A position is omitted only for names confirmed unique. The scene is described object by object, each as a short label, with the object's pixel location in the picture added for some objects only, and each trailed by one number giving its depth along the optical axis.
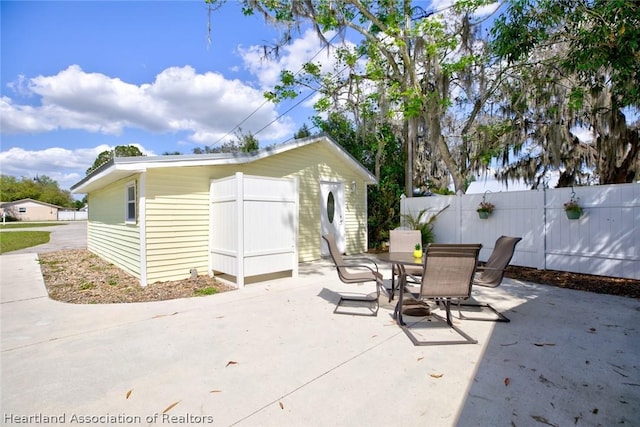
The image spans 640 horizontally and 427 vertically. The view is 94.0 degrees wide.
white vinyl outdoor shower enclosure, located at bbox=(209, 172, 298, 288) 5.62
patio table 3.70
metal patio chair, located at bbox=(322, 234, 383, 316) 4.22
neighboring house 44.71
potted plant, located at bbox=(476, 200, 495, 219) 7.59
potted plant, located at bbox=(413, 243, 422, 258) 4.26
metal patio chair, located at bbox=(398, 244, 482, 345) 3.25
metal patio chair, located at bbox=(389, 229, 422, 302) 5.38
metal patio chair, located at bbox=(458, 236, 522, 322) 3.93
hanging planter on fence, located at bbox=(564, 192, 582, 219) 5.99
